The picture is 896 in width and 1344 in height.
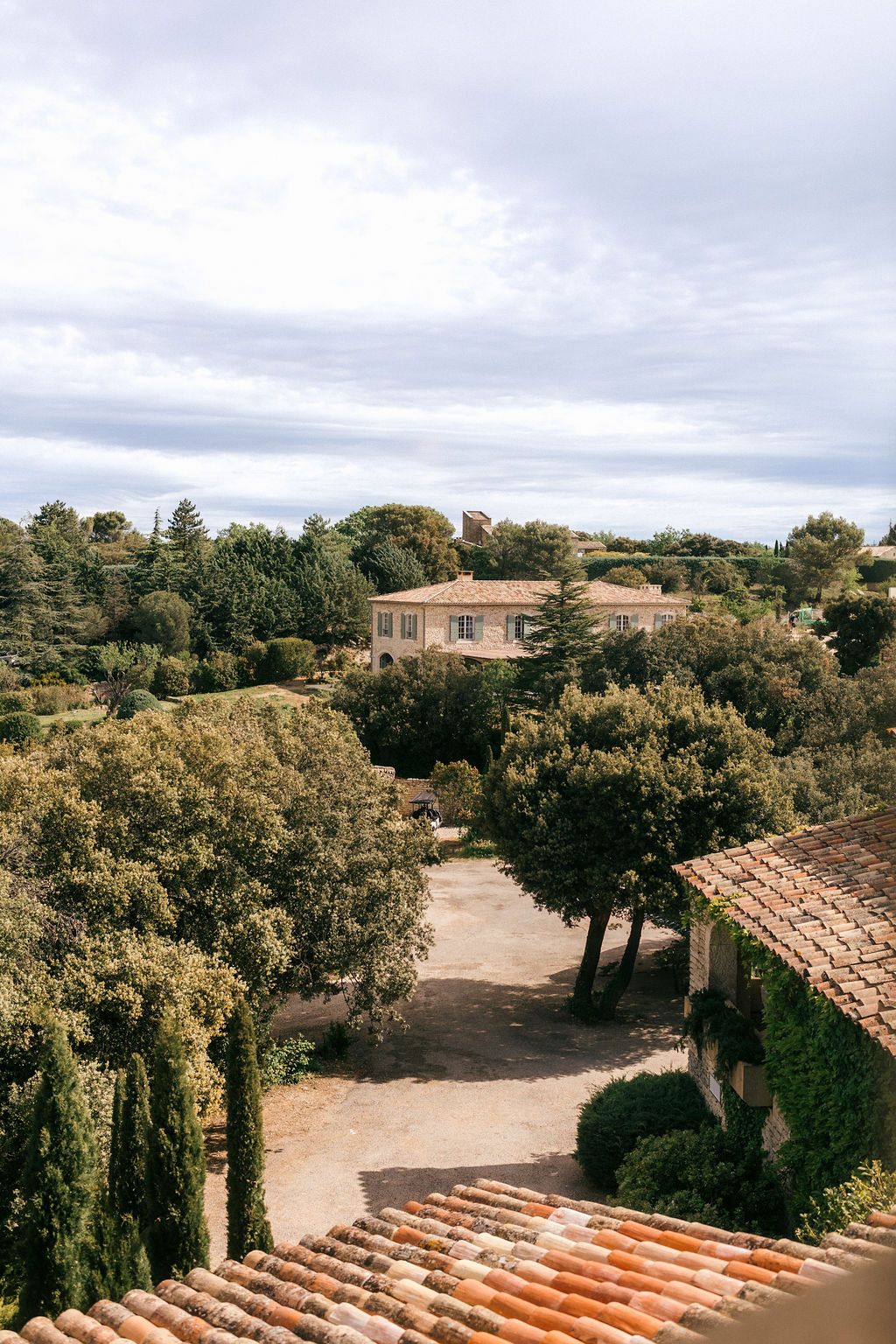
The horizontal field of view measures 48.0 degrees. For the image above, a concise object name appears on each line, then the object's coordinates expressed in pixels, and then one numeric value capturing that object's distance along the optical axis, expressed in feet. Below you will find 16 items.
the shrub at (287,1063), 57.67
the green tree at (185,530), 242.58
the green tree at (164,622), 194.70
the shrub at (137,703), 149.70
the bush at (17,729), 140.97
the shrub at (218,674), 182.80
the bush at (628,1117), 44.21
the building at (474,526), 285.23
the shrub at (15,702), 158.81
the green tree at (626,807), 62.54
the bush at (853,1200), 25.17
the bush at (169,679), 178.70
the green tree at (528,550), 234.17
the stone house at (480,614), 160.35
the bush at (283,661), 188.44
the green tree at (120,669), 173.88
